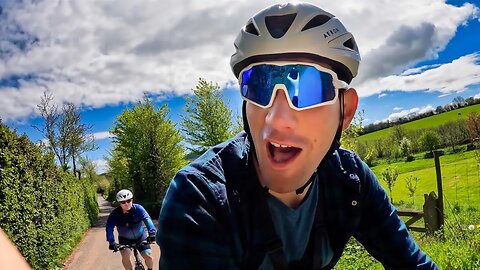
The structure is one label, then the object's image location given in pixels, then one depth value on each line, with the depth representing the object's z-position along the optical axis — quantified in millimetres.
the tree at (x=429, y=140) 42812
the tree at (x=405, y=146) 43506
